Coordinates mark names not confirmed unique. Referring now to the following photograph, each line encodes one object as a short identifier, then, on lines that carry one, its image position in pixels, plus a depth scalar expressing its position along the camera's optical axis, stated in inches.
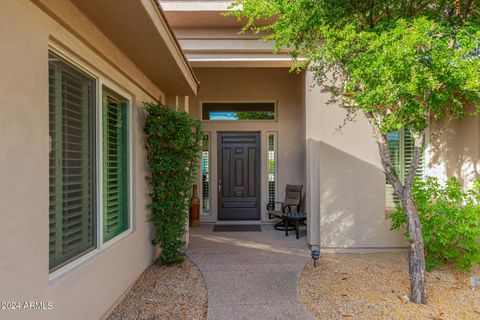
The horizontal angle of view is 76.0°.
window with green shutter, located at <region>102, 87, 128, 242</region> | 124.8
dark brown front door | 296.0
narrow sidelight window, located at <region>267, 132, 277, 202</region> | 294.5
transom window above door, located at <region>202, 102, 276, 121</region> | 296.4
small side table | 233.9
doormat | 264.7
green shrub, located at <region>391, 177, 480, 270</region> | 151.8
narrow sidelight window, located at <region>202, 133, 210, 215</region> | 296.5
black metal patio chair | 262.8
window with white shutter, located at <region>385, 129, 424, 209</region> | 211.8
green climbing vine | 162.4
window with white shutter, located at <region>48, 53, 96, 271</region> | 89.0
